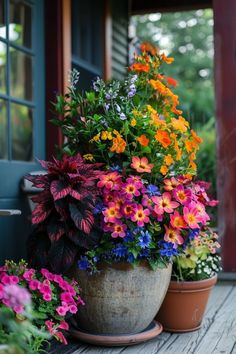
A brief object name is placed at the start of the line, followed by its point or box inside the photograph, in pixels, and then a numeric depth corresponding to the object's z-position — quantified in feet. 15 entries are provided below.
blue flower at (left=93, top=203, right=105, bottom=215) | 7.37
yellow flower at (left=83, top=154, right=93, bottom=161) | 7.80
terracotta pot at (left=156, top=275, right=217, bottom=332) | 8.11
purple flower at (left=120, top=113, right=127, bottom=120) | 7.62
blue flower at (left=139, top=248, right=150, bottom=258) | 7.32
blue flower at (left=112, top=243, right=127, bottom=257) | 7.20
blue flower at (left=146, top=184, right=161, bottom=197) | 7.43
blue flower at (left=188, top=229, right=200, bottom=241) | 7.78
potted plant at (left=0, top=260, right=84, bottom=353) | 6.63
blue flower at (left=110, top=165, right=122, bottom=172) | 7.59
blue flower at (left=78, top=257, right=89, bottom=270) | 7.29
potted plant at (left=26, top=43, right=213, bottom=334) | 7.23
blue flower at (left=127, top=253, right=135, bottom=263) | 7.23
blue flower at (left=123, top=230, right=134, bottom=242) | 7.23
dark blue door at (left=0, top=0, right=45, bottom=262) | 9.64
